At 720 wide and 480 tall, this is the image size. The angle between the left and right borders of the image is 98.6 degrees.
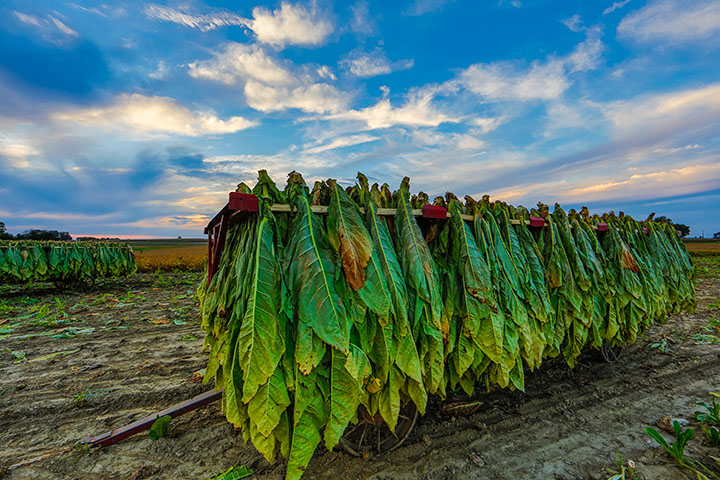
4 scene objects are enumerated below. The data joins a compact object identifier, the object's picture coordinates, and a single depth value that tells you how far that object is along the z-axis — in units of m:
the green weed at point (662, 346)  4.98
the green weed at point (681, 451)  2.34
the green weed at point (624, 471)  2.25
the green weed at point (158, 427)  2.91
